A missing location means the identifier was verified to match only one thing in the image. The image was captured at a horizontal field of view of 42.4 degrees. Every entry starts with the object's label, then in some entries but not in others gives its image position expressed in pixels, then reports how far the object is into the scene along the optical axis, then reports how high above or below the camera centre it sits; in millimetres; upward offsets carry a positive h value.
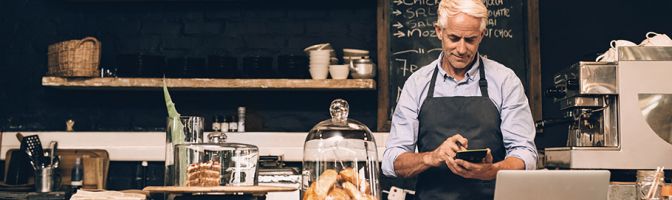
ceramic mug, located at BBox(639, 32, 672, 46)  3707 +271
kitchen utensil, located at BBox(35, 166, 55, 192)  4398 -372
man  2936 -29
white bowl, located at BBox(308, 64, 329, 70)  4875 +221
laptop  2162 -199
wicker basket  4855 +276
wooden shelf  4867 +127
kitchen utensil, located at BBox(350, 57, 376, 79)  4906 +211
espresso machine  3615 -12
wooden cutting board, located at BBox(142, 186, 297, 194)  2115 -209
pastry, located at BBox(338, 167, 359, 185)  2041 -167
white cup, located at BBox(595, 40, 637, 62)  3707 +222
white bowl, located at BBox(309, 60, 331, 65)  4871 +244
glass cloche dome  2209 -130
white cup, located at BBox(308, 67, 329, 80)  4883 +182
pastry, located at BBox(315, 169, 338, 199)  1993 -180
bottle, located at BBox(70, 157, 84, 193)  4581 -366
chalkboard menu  5070 +395
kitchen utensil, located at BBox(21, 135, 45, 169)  4652 -229
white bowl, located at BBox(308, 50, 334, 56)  4875 +300
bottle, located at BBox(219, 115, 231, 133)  5016 -106
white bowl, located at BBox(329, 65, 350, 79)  4879 +193
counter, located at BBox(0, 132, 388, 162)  5035 -212
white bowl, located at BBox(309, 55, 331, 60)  4871 +272
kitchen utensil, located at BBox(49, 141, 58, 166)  4747 -241
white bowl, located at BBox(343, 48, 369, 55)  4945 +309
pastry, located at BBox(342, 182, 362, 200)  1999 -198
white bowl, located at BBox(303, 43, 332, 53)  4926 +334
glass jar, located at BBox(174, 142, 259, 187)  2477 -171
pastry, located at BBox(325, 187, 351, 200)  1979 -206
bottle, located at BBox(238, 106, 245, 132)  5035 -78
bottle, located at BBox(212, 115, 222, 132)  5012 -106
